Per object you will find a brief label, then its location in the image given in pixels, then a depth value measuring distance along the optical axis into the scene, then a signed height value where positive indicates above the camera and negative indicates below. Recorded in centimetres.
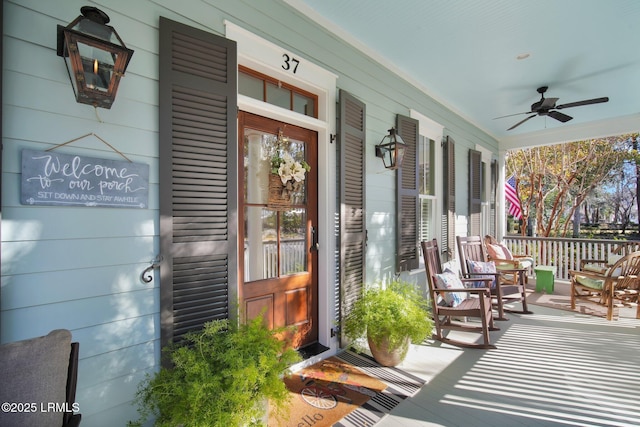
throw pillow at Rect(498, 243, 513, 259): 556 -63
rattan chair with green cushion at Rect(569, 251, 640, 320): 402 -89
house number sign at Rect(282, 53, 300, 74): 248 +124
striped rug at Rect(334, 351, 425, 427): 203 -130
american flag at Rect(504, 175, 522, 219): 932 +53
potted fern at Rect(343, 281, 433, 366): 264 -91
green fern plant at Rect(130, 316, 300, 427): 145 -81
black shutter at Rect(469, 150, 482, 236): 555 +48
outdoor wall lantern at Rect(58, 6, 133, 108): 133 +72
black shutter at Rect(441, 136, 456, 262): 473 +26
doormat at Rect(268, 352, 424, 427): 204 -129
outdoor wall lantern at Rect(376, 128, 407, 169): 323 +71
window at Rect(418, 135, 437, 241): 453 +43
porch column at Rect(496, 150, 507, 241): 688 +39
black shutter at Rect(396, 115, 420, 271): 371 +20
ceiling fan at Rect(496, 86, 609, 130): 394 +145
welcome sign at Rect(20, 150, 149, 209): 142 +18
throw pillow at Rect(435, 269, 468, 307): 330 -73
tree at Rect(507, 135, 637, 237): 895 +155
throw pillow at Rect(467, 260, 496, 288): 415 -67
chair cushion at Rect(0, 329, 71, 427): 105 -55
